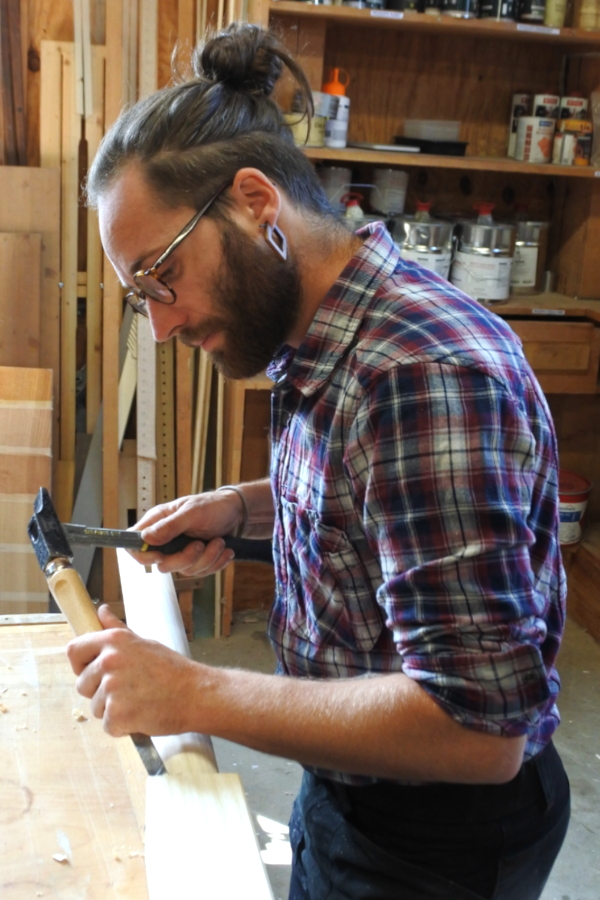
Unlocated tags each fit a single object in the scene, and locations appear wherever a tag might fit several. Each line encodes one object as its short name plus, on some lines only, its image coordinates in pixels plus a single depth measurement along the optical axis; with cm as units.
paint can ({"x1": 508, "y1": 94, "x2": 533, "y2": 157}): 321
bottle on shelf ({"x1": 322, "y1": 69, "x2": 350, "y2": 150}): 292
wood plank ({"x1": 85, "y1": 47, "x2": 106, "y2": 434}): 306
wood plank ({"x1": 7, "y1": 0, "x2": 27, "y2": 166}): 306
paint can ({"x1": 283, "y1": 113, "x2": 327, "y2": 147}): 285
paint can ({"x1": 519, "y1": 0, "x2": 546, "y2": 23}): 294
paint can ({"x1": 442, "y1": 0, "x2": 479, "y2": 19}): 287
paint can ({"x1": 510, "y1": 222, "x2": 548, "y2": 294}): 326
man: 92
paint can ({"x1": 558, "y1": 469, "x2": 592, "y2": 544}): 338
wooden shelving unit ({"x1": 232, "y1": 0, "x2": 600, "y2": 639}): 295
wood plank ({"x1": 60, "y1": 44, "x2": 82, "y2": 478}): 308
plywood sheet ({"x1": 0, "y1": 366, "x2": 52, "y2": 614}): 276
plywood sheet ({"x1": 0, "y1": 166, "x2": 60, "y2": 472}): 307
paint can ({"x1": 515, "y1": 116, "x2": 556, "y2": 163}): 311
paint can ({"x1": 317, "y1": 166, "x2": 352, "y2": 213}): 309
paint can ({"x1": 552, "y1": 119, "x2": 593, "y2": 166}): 311
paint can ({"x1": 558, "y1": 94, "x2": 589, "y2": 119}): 313
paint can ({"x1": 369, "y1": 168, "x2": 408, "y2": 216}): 317
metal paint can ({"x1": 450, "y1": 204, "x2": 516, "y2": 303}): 304
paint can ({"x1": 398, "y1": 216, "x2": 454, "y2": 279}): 300
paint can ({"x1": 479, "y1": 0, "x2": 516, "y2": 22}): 290
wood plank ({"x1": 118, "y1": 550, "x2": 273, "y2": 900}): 87
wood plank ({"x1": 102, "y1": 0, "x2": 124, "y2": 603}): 280
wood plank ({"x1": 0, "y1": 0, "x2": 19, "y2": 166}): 306
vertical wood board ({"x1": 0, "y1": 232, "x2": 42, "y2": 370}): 304
